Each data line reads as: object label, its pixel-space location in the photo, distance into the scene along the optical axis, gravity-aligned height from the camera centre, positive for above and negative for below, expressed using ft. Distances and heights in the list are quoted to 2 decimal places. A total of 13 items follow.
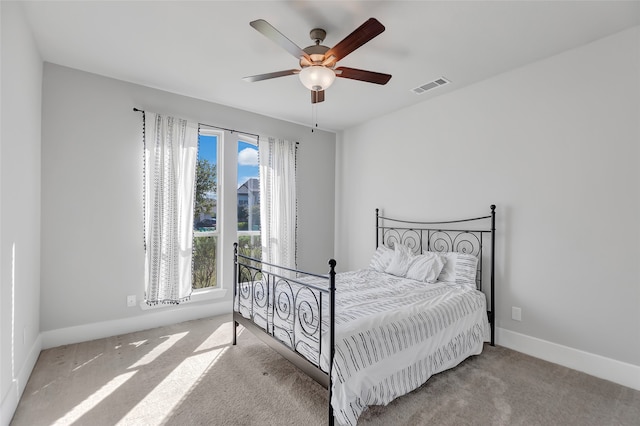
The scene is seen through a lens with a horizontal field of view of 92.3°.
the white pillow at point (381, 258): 12.75 -1.87
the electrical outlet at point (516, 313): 10.00 -3.21
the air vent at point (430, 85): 10.90 +4.76
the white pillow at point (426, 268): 10.87 -1.93
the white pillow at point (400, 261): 11.87 -1.86
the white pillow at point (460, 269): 10.43 -1.89
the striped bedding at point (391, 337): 6.23 -2.96
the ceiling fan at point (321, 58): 6.34 +3.71
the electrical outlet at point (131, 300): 11.12 -3.21
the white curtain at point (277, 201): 14.26 +0.57
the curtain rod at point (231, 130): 12.76 +3.64
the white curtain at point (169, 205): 11.30 +0.28
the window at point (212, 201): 13.10 +0.51
